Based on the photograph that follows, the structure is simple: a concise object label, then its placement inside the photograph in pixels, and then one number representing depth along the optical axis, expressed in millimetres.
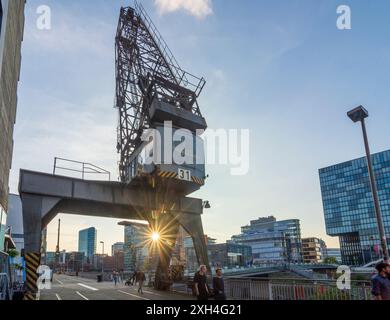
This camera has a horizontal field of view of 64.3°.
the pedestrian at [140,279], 22219
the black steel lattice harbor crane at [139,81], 27688
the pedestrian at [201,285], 9953
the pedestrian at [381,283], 6898
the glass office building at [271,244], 176275
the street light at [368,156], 12130
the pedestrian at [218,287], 10391
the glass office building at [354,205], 135750
